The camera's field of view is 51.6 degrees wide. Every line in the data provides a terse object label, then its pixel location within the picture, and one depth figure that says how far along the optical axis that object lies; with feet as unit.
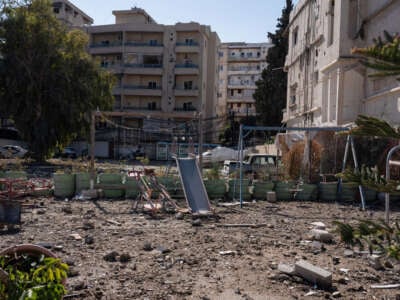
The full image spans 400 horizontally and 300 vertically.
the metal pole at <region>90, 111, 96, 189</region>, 40.82
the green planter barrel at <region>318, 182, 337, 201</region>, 43.34
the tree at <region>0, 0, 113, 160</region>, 89.51
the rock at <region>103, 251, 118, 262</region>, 20.03
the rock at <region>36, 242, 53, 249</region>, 21.83
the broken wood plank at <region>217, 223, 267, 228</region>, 29.26
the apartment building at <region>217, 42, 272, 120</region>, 228.02
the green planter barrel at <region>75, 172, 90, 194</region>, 42.01
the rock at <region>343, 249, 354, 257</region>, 21.81
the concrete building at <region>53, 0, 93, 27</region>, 190.39
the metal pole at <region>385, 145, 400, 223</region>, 21.67
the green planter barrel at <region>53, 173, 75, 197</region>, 41.65
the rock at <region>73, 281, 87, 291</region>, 15.83
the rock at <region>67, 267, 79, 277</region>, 17.40
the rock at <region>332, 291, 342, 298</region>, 15.84
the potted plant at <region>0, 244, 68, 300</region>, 9.41
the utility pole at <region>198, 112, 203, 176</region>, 39.00
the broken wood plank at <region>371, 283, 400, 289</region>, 16.94
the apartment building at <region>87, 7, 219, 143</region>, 162.81
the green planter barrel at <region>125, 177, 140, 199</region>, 41.78
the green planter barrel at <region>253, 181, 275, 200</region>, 42.80
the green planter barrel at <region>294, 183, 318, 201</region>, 43.09
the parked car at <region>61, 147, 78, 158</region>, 132.67
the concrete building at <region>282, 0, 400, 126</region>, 47.39
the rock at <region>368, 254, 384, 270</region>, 19.54
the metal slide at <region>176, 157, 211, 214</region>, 34.30
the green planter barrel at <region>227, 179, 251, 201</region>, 42.22
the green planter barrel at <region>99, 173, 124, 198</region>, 41.70
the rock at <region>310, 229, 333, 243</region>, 24.77
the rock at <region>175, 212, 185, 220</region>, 32.33
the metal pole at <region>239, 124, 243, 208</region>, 38.01
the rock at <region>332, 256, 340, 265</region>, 20.43
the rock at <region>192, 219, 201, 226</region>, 29.55
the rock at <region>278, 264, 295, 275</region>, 18.03
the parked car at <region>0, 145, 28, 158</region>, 105.73
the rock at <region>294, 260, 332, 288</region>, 16.74
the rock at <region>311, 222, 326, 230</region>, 27.68
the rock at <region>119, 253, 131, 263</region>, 19.89
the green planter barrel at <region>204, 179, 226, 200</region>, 42.45
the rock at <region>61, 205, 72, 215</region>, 33.32
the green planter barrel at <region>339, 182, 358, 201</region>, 43.09
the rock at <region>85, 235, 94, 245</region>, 23.32
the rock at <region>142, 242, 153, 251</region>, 22.25
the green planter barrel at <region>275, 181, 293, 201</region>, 43.01
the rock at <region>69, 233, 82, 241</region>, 24.38
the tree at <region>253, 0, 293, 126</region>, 120.06
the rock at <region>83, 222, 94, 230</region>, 27.43
